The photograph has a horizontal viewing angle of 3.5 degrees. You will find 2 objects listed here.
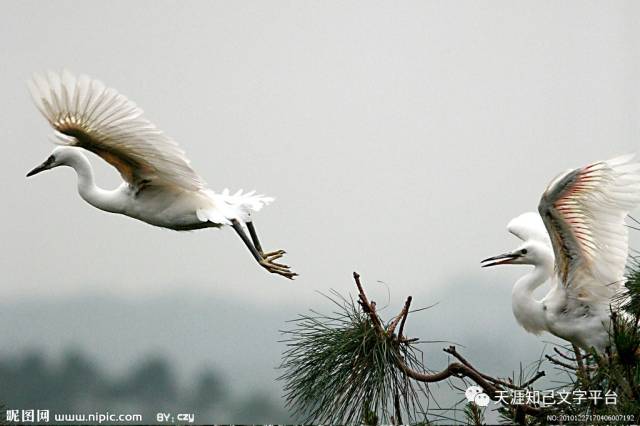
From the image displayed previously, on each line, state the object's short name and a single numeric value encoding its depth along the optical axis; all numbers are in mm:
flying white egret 22457
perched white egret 22585
